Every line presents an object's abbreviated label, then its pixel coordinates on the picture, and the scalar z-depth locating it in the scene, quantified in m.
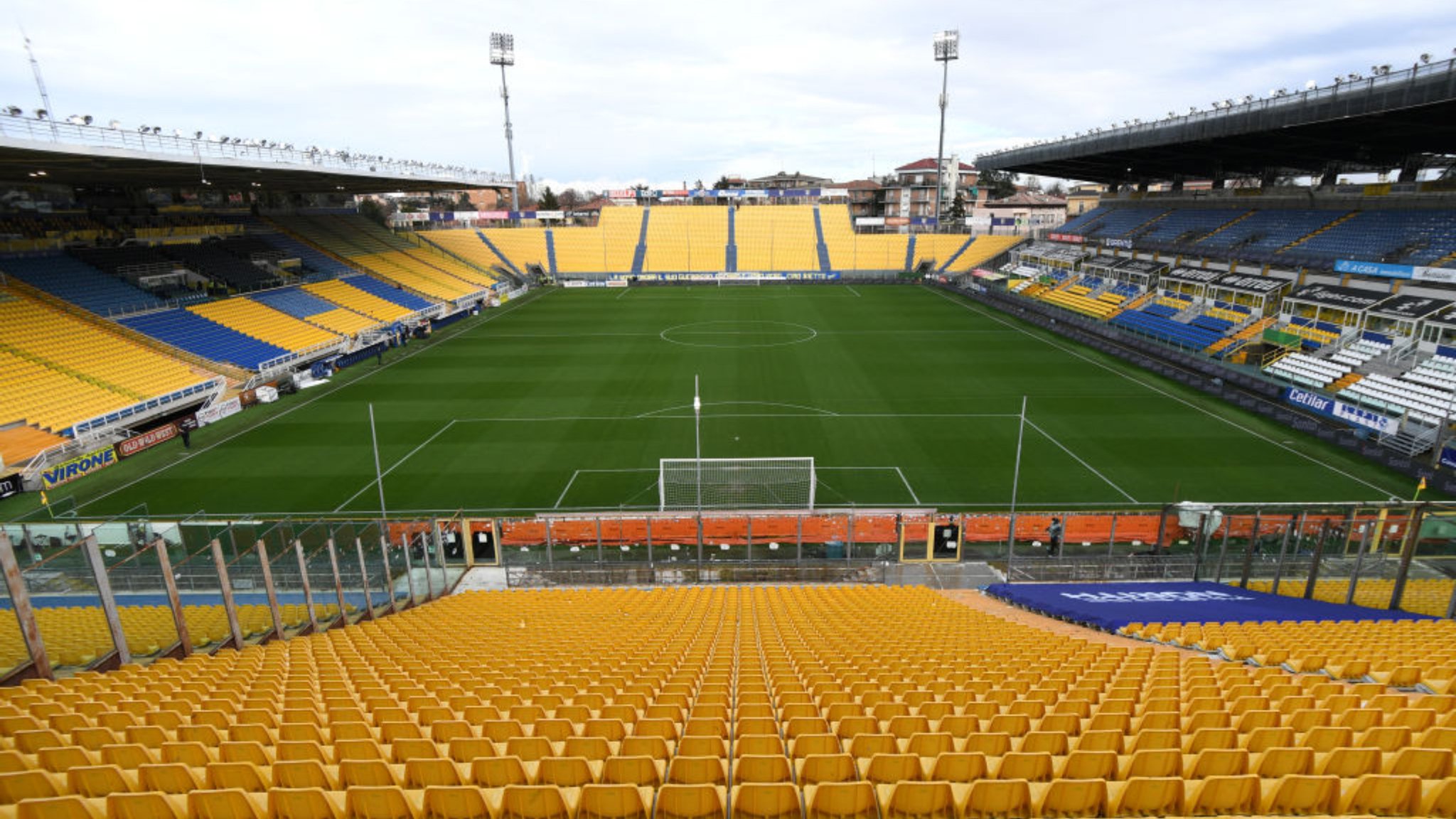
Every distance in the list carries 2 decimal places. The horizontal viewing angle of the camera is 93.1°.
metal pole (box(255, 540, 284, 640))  10.20
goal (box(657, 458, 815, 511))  21.19
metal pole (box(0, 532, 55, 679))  7.11
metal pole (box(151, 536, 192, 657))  8.93
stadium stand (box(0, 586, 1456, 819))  4.53
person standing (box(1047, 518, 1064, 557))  17.83
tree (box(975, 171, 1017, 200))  129.38
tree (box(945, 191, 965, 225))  108.76
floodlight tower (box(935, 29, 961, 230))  73.25
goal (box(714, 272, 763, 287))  74.88
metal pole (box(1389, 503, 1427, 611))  12.70
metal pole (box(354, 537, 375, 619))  13.52
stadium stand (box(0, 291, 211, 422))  26.66
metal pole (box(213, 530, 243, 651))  9.70
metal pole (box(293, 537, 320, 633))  11.21
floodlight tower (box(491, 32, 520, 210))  77.62
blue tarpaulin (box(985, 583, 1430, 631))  13.11
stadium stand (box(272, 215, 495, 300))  58.00
